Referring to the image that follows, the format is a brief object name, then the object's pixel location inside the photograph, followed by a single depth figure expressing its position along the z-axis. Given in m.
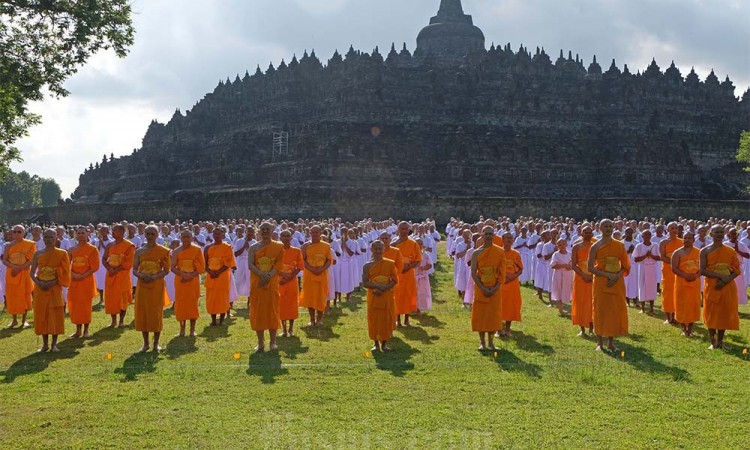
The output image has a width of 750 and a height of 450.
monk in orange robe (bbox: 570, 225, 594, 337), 9.65
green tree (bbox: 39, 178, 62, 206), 93.44
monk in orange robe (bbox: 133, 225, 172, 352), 9.06
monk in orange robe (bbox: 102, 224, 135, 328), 10.55
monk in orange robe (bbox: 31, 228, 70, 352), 9.11
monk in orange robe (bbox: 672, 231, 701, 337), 9.92
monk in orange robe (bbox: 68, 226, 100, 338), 10.09
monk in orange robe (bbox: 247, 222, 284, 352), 9.12
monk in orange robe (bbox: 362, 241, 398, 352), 8.94
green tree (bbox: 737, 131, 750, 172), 38.62
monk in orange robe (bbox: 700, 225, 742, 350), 8.98
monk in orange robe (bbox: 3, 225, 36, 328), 10.98
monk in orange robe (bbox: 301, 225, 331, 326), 10.58
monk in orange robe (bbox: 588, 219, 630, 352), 8.77
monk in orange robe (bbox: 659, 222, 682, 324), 10.98
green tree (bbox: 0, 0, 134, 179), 12.75
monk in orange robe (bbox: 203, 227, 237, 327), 10.79
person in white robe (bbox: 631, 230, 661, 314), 12.48
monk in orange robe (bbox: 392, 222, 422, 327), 10.57
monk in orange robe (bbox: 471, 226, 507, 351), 8.95
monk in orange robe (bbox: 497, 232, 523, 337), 10.17
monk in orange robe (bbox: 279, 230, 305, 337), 10.15
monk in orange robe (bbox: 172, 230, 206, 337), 10.01
